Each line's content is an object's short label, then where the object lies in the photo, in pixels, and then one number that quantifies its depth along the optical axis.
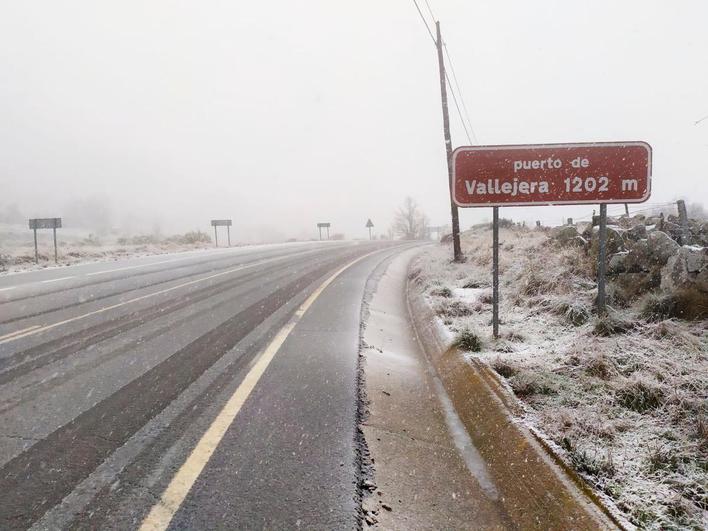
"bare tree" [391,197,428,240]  82.56
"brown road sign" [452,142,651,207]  5.43
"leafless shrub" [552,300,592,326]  5.71
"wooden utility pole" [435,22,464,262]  14.37
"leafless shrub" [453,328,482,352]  5.17
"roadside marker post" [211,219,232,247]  30.75
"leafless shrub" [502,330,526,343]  5.40
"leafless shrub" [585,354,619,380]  3.91
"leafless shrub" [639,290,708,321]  5.04
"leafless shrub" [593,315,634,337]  5.01
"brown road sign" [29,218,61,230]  18.17
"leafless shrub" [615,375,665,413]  3.34
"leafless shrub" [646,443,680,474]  2.54
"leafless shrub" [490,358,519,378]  4.22
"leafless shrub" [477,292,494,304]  7.61
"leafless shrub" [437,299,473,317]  7.09
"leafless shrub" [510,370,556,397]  3.76
